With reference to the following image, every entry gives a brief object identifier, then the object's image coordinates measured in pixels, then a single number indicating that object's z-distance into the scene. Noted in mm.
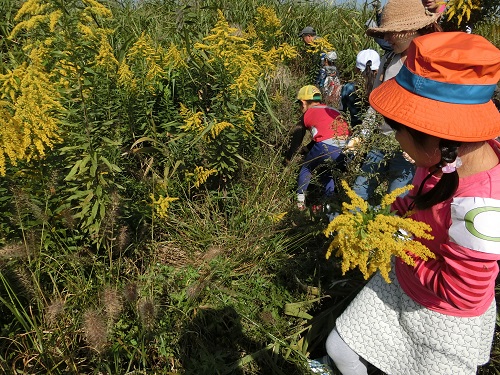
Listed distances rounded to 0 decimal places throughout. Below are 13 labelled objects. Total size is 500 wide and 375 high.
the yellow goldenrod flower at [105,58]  2355
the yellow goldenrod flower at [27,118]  1695
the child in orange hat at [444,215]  1188
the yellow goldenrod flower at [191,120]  2691
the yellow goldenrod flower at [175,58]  2891
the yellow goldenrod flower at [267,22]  4515
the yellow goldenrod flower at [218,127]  2639
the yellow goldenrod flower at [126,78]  2533
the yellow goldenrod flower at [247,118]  2775
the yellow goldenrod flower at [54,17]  1681
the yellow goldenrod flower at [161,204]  2422
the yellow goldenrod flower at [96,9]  1799
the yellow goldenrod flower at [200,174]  2808
